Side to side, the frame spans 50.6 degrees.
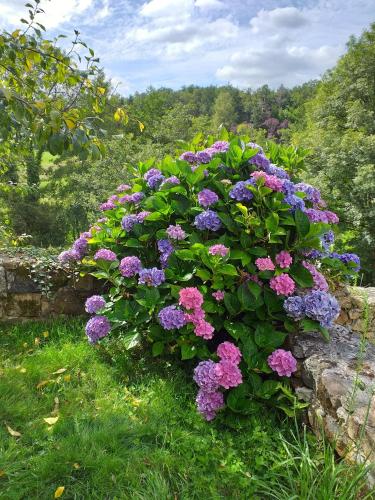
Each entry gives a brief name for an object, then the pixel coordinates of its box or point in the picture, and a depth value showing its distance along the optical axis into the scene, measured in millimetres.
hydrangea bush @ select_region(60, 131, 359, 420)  2352
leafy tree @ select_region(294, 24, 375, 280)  12656
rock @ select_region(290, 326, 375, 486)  1828
